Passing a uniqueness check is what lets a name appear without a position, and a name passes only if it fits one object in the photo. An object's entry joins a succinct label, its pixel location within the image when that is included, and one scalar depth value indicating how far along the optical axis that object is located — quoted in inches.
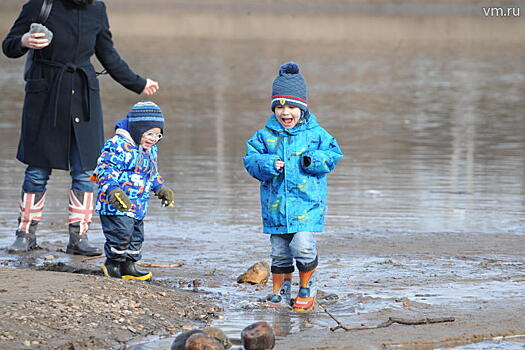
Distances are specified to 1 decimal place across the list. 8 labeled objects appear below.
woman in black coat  633.0
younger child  554.6
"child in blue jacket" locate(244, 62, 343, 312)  519.5
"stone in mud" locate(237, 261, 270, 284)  569.0
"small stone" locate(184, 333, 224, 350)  425.7
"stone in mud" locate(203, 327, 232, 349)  447.5
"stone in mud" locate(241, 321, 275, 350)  440.1
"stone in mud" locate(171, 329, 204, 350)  428.1
